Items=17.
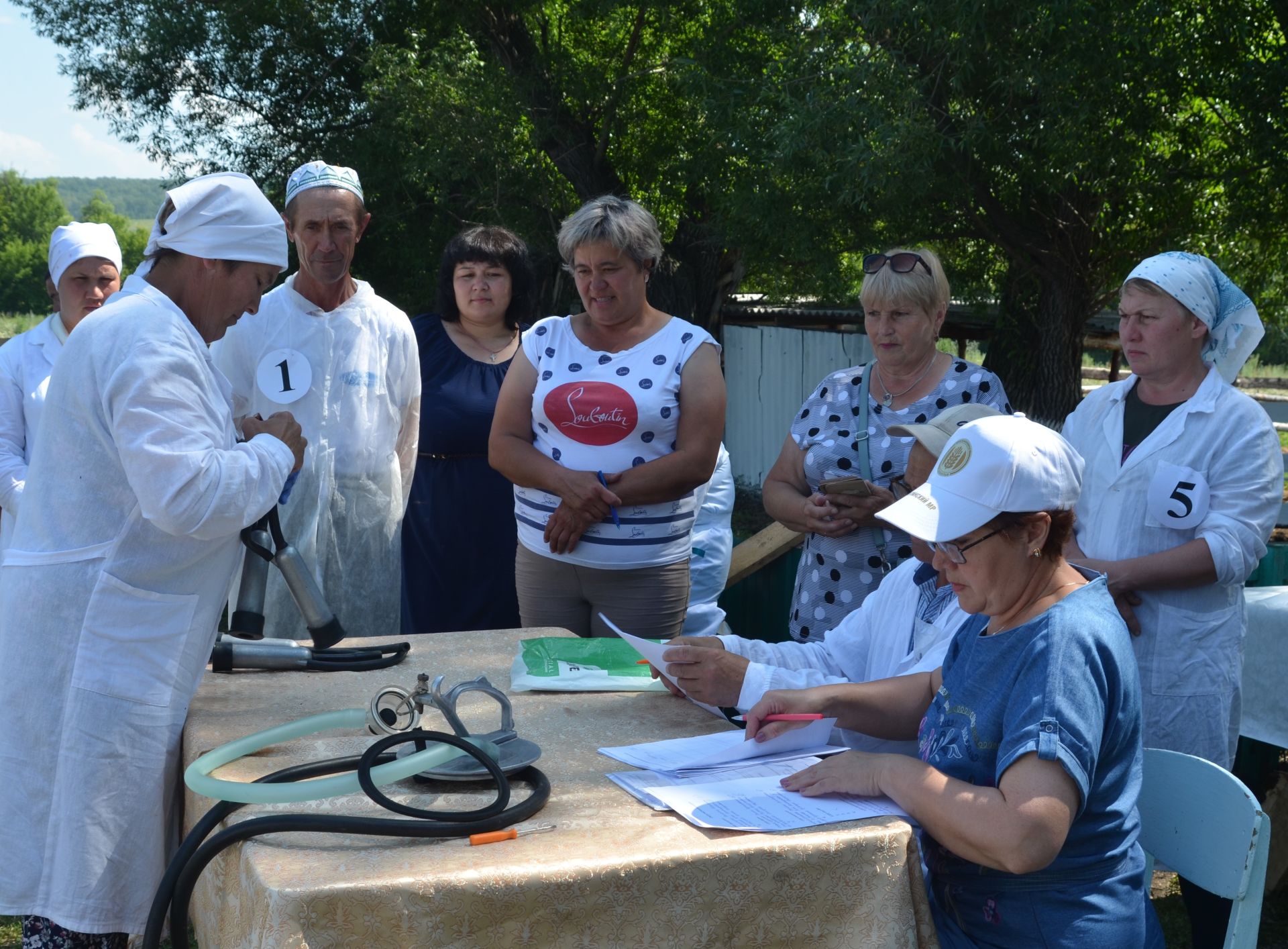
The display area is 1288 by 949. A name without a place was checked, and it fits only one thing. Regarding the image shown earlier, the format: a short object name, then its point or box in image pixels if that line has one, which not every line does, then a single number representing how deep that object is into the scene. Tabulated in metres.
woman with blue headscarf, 2.83
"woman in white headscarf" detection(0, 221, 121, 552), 3.70
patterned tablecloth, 1.49
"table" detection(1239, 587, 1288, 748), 3.75
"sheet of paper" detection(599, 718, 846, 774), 1.99
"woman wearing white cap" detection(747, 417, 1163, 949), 1.63
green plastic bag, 2.47
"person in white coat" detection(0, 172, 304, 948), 2.05
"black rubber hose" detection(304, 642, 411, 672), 2.59
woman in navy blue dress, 3.96
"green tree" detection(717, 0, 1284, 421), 6.27
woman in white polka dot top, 3.30
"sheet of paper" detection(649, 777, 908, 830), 1.73
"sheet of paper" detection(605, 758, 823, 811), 1.86
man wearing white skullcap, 3.39
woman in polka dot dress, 3.14
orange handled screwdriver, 1.64
